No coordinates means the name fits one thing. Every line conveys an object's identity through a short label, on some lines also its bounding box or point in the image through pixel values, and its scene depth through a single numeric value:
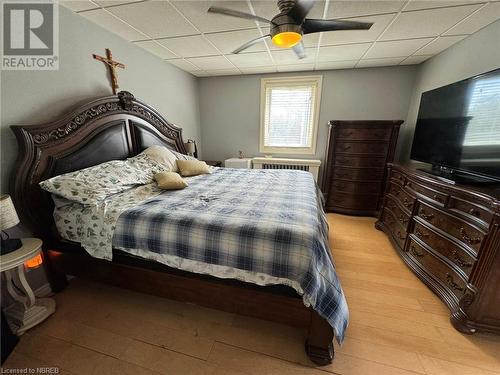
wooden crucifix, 2.20
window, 3.65
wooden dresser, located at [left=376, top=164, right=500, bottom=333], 1.34
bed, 1.18
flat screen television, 1.54
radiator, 3.72
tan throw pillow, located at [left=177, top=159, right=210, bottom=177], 2.60
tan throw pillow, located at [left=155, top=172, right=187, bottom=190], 2.00
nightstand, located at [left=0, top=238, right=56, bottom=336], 1.32
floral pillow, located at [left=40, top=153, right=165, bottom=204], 1.52
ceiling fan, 1.51
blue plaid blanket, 1.14
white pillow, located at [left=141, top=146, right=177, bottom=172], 2.41
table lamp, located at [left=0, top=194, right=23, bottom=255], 1.23
